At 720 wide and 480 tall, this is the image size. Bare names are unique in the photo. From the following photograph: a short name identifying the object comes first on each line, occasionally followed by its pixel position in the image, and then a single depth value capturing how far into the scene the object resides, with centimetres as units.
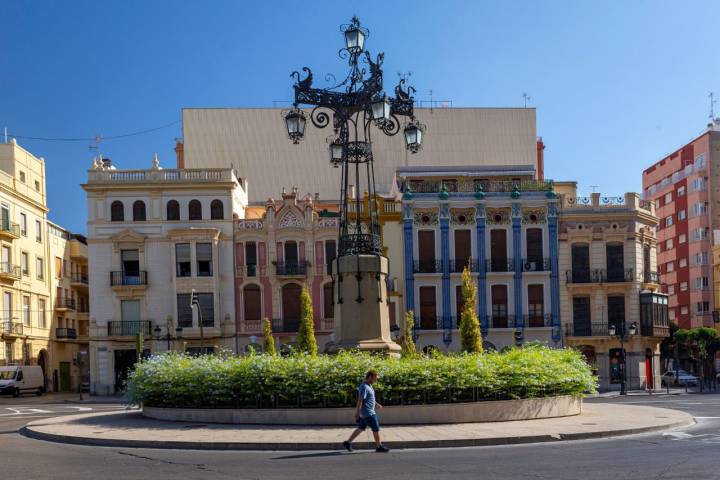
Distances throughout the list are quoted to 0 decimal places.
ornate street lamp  2156
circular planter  2041
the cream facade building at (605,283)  5575
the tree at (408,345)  2601
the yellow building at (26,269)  5769
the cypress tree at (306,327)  3522
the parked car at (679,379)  6009
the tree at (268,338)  4044
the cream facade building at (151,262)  5453
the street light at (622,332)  4744
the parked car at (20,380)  5288
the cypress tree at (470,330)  3331
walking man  1656
